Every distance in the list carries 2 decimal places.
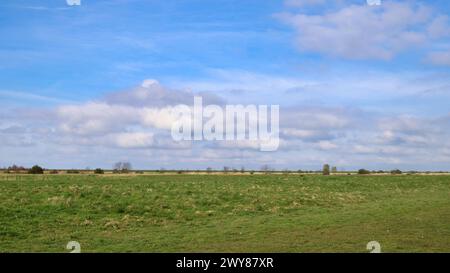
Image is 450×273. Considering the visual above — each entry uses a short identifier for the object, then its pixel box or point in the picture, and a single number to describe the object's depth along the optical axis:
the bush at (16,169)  141.94
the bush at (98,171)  150.00
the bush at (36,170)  134.88
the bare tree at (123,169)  165.88
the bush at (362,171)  174.39
